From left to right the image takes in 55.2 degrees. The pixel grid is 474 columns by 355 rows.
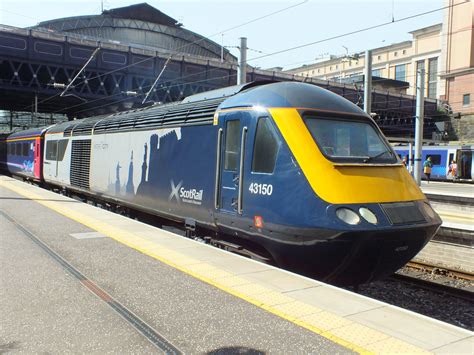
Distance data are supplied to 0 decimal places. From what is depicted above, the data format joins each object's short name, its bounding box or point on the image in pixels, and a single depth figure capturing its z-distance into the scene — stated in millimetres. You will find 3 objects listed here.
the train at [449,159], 32469
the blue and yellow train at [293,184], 5488
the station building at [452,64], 57344
